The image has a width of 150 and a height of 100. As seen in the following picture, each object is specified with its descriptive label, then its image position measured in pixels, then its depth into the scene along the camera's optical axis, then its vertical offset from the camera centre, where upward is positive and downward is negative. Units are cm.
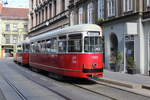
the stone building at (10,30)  8644 +621
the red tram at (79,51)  1580 +3
